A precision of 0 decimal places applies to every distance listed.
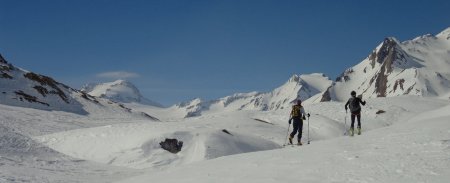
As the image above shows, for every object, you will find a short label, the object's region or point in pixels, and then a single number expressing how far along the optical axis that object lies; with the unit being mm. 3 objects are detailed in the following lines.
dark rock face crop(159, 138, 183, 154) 35291
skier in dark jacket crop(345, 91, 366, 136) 26050
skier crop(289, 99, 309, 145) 25000
